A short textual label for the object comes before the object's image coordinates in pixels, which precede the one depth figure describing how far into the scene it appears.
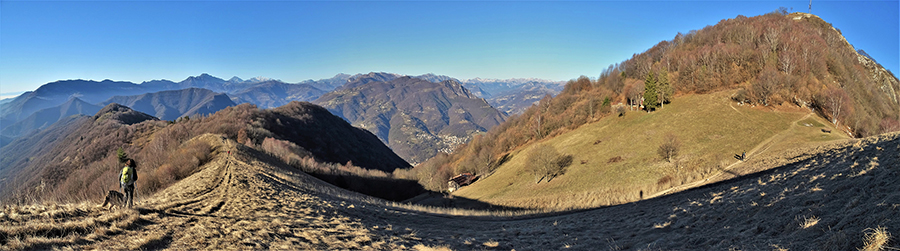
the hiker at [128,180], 13.09
